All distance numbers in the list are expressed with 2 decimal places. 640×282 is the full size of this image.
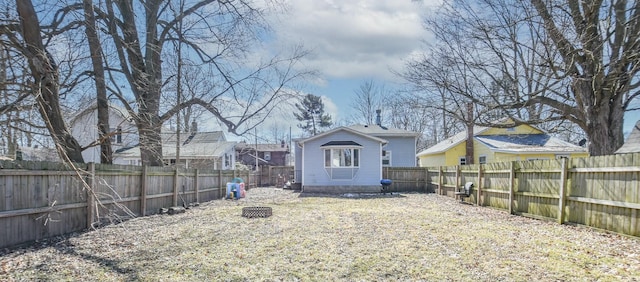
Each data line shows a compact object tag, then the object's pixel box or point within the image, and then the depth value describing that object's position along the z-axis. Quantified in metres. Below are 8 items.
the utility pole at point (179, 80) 13.26
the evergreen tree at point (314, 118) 48.38
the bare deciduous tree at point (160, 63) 11.91
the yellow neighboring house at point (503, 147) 20.62
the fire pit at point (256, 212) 10.25
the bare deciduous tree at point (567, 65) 9.43
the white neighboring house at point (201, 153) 26.55
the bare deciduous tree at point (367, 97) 40.47
